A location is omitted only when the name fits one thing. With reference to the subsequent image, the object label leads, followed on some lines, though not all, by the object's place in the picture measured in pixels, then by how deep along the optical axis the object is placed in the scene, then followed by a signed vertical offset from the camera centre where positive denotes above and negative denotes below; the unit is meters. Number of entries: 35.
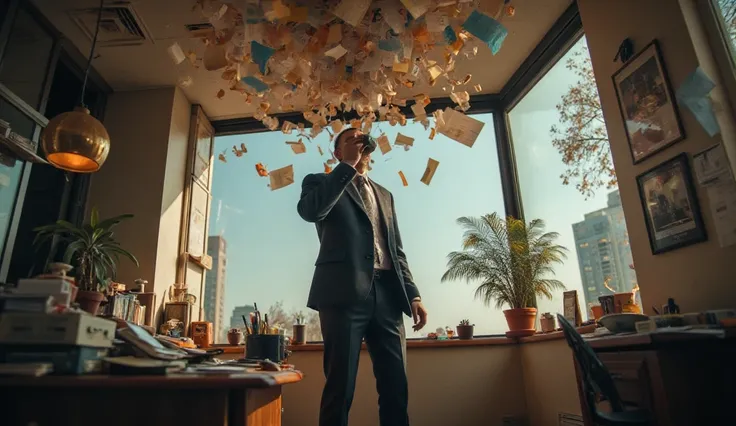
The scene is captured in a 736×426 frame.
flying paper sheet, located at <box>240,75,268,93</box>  1.79 +1.00
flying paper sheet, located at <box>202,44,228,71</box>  1.83 +1.12
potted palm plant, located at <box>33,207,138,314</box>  2.40 +0.54
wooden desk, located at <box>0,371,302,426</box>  0.81 -0.08
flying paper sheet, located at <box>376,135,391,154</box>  2.30 +0.97
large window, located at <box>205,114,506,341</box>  3.28 +0.90
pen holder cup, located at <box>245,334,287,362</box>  1.43 +0.01
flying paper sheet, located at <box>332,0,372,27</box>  1.51 +1.06
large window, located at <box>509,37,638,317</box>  2.52 +0.92
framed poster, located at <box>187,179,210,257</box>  3.49 +0.98
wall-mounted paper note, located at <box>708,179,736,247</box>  1.60 +0.41
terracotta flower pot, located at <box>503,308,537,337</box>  2.87 +0.12
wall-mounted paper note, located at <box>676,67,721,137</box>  1.67 +0.83
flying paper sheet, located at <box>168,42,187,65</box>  1.96 +1.23
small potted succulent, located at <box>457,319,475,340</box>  3.03 +0.07
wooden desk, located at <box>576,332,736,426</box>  1.23 -0.11
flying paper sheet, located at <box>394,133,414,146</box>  2.31 +0.99
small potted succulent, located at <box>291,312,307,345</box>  3.11 +0.10
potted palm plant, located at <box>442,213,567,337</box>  2.87 +0.46
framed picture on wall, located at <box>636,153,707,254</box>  1.78 +0.50
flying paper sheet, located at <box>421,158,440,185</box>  2.27 +0.82
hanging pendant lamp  1.94 +0.88
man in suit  1.50 +0.19
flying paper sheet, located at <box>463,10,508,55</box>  1.58 +1.04
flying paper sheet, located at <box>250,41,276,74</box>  1.62 +1.00
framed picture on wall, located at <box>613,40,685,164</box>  1.90 +0.97
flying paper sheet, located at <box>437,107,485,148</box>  1.99 +0.89
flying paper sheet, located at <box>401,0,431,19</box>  1.52 +1.07
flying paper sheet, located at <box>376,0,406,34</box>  1.58 +1.08
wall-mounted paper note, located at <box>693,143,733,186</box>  1.63 +0.58
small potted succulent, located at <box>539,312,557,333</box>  2.82 +0.10
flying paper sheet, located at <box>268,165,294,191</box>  2.10 +0.75
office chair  1.26 -0.14
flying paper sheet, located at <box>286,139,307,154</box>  2.37 +0.99
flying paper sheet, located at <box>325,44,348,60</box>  1.67 +1.02
